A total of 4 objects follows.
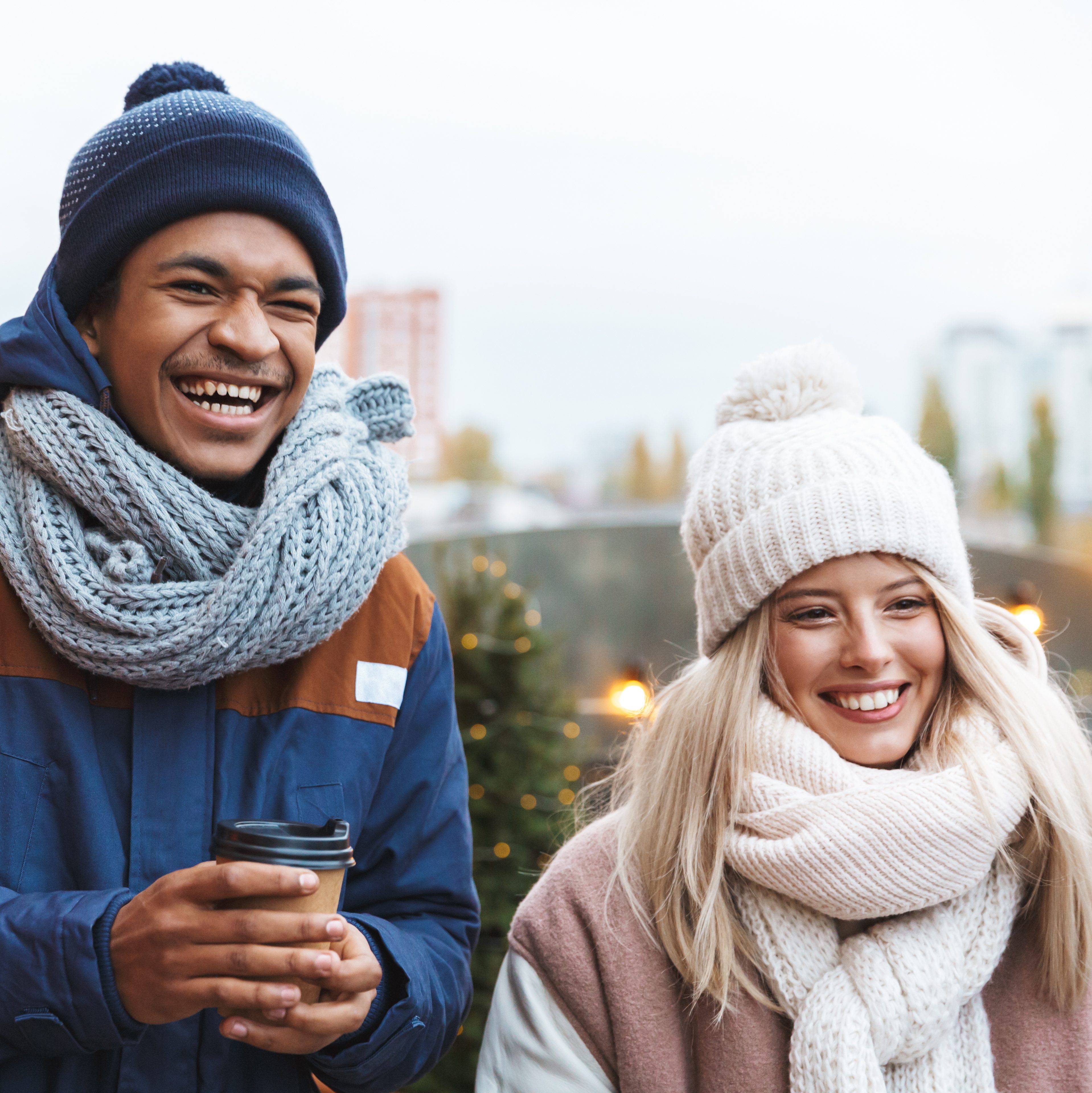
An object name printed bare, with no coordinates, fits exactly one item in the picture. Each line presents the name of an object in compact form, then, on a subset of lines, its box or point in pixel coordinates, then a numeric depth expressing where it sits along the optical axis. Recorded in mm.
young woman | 1299
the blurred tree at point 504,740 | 3180
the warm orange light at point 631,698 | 3678
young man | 1181
